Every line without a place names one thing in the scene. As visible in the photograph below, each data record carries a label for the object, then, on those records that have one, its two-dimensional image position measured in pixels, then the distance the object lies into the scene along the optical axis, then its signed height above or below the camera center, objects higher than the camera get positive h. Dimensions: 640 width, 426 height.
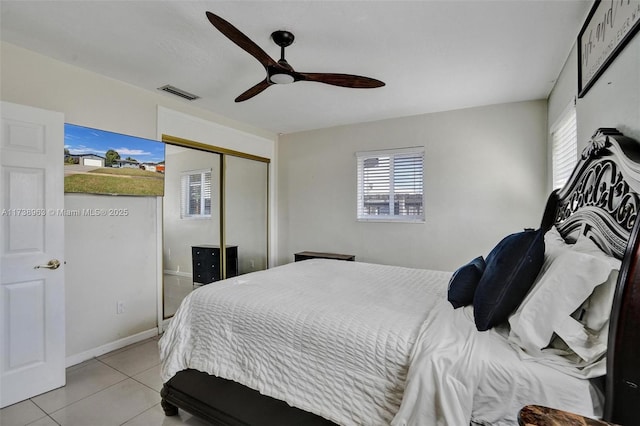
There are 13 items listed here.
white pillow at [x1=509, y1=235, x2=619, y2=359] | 1.03 -0.33
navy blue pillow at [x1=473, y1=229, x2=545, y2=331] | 1.27 -0.30
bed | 0.98 -0.51
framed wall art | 1.31 +0.89
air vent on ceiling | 3.10 +1.29
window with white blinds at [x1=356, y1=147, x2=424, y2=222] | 4.04 +0.38
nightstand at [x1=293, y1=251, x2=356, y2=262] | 4.20 -0.61
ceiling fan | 1.72 +0.99
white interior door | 2.11 -0.28
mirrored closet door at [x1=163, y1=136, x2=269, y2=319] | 3.56 -0.04
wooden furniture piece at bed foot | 0.62 -0.43
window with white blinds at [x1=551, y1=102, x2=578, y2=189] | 2.49 +0.60
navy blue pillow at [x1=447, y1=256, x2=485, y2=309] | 1.56 -0.38
